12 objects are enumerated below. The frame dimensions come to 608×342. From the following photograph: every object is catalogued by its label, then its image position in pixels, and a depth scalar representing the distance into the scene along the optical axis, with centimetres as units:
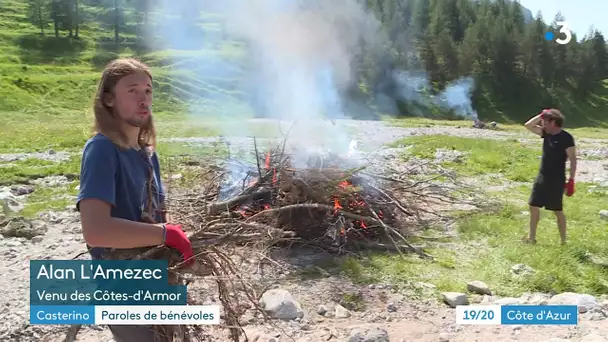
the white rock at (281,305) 403
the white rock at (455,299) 425
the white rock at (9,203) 717
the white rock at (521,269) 490
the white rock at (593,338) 341
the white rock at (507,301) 419
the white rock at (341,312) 415
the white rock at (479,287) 453
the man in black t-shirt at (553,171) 584
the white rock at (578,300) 411
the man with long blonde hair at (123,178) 184
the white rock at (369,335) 345
